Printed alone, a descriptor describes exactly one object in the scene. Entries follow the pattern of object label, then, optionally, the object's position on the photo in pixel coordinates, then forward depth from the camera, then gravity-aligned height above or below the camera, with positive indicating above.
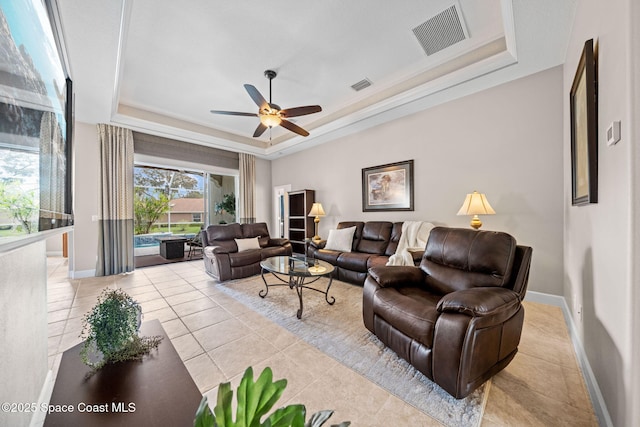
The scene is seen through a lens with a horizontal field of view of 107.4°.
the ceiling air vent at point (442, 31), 2.38 +1.97
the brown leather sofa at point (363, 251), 3.60 -0.69
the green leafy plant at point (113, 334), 1.12 -0.58
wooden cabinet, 5.62 -0.16
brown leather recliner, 1.38 -0.68
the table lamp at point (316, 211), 5.05 +0.03
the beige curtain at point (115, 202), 4.33 +0.24
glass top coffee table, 2.63 -0.69
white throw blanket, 3.50 -0.38
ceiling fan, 2.88 +1.31
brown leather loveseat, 3.93 -0.69
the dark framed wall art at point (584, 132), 1.46 +0.56
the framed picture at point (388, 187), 4.03 +0.44
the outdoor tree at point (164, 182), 6.65 +0.96
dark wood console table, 0.84 -0.73
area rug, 1.42 -1.16
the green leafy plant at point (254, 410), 0.54 -0.47
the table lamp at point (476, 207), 2.88 +0.04
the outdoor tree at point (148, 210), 6.72 +0.12
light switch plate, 1.11 +0.37
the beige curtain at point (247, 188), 6.31 +0.68
